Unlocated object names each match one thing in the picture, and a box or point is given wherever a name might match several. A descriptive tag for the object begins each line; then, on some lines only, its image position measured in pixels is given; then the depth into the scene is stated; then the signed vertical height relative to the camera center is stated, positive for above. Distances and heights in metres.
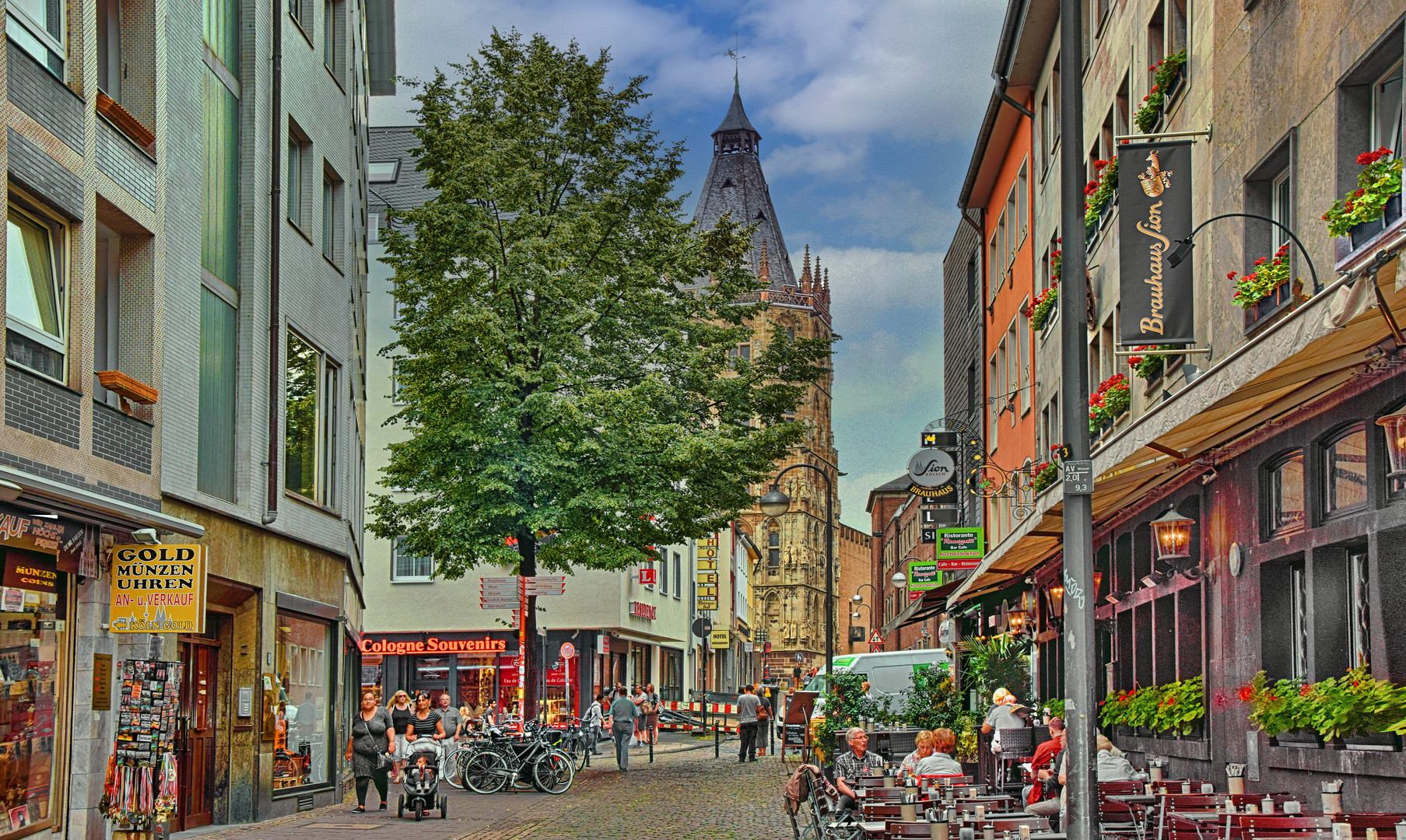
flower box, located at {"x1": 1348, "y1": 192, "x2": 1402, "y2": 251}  10.29 +2.52
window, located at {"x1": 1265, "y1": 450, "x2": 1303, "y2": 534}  12.70 +0.77
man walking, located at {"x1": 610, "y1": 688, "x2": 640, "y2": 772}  29.53 -2.64
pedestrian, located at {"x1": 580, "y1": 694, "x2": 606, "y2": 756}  31.14 -3.00
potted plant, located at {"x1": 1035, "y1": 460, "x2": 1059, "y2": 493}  21.67 +1.58
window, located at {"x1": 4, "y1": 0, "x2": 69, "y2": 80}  13.66 +5.06
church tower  130.38 +11.09
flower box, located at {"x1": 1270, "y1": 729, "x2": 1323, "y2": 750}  12.02 -1.24
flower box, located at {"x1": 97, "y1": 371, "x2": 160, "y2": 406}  14.91 +1.97
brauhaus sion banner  14.20 +3.20
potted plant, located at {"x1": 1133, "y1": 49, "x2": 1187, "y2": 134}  16.78 +5.52
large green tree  26.05 +4.17
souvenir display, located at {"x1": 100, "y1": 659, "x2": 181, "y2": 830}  13.71 -1.47
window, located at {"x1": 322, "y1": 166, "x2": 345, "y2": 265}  24.59 +6.03
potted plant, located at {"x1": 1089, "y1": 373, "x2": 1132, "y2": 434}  18.78 +2.27
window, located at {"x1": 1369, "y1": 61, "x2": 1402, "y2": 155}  11.02 +3.43
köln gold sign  14.77 -0.02
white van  34.28 -1.79
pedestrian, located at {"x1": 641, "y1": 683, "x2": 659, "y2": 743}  35.78 -3.11
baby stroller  18.95 -2.41
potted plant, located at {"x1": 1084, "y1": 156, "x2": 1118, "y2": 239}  19.51 +5.10
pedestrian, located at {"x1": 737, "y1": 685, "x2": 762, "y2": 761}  33.19 -2.89
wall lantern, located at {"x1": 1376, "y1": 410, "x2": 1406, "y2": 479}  9.39 +0.91
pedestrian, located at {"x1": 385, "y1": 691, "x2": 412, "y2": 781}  22.17 -1.84
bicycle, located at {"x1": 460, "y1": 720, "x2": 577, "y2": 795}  23.19 -2.69
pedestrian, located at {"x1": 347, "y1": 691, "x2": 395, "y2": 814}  19.95 -2.04
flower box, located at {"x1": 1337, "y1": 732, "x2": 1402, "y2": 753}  10.52 -1.11
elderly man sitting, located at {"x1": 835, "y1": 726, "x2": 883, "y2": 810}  14.86 -1.71
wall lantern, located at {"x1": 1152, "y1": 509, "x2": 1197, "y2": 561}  15.41 +0.50
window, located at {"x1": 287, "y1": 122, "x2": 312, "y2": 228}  22.17 +6.12
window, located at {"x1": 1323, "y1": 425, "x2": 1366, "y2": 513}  11.41 +0.86
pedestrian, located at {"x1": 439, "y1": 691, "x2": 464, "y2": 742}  25.49 -2.23
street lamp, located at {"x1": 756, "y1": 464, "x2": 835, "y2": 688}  32.66 +1.71
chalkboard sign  36.17 -3.72
